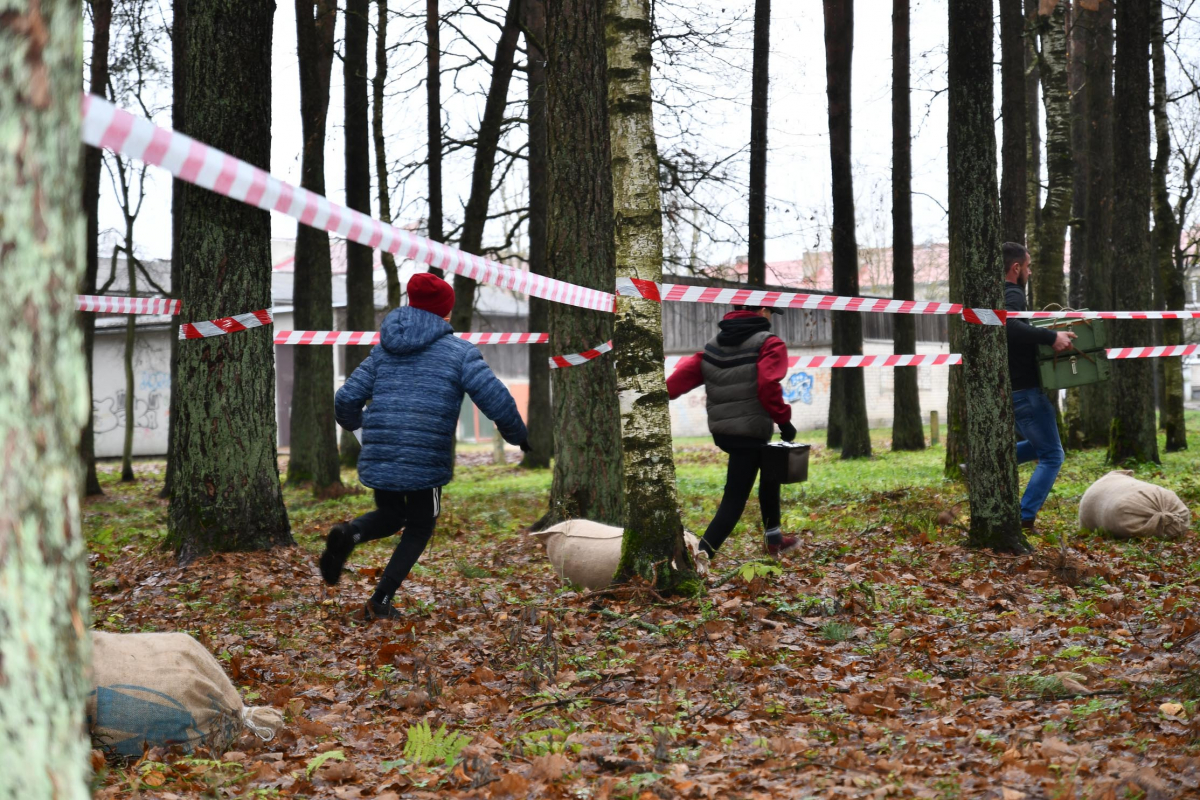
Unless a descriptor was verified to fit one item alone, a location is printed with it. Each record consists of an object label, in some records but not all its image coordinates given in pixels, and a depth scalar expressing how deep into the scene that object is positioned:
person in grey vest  13.52
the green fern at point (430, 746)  6.86
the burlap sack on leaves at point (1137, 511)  14.37
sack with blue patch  7.11
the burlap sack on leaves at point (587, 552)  12.24
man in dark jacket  14.73
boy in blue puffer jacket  11.20
